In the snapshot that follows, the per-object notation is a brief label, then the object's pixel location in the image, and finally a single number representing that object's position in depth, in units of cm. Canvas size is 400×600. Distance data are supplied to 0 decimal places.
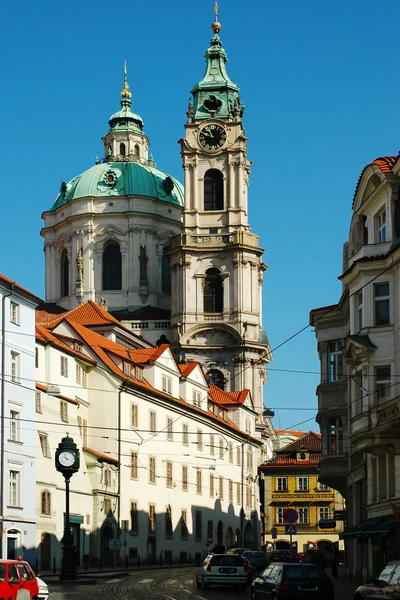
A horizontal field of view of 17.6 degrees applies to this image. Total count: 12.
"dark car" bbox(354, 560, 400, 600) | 2814
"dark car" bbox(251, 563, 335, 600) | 3183
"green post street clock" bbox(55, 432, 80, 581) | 4734
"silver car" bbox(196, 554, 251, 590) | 4484
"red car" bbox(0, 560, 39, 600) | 2997
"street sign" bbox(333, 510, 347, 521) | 5806
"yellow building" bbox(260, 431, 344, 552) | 11594
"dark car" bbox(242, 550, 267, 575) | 5881
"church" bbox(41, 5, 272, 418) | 12069
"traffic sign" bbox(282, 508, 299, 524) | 4393
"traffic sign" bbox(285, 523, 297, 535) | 4409
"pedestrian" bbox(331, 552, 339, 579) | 5282
